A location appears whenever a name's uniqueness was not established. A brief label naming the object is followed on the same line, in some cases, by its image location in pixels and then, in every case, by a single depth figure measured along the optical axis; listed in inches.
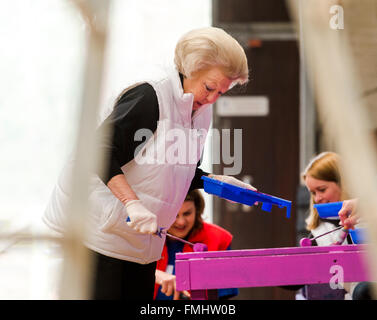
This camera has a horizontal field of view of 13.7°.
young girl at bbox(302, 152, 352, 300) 192.3
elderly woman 184.1
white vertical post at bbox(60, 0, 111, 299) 159.0
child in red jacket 194.0
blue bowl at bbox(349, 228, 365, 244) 191.4
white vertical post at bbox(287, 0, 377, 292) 100.9
